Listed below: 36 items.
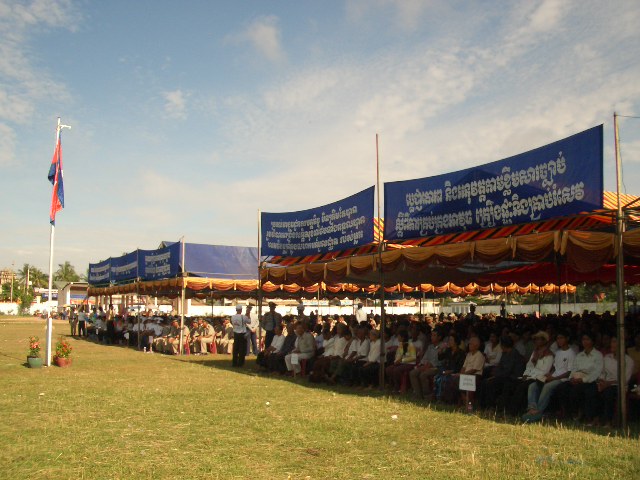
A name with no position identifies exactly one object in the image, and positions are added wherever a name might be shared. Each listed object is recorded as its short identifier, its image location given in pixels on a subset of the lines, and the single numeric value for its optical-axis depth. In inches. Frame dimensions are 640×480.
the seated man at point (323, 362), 540.1
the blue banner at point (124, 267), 1072.2
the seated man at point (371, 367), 494.6
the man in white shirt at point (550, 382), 343.6
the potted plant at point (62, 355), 655.8
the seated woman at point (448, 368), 404.8
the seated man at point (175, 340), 876.6
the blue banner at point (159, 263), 877.2
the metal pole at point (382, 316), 473.6
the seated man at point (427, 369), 433.1
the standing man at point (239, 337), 671.0
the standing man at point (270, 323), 701.3
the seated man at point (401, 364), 465.4
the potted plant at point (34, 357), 629.0
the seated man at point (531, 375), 359.3
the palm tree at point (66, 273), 4105.8
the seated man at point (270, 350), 622.8
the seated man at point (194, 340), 876.0
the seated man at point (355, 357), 510.9
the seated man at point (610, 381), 322.3
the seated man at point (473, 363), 399.9
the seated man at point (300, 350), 576.7
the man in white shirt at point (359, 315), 1054.1
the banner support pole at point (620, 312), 310.3
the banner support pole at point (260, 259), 655.8
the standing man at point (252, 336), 874.8
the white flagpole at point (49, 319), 638.5
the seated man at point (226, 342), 880.9
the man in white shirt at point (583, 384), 332.5
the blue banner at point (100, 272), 1259.8
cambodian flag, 690.8
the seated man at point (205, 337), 865.5
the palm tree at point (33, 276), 4233.0
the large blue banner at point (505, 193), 328.8
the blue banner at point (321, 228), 512.7
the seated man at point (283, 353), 607.8
